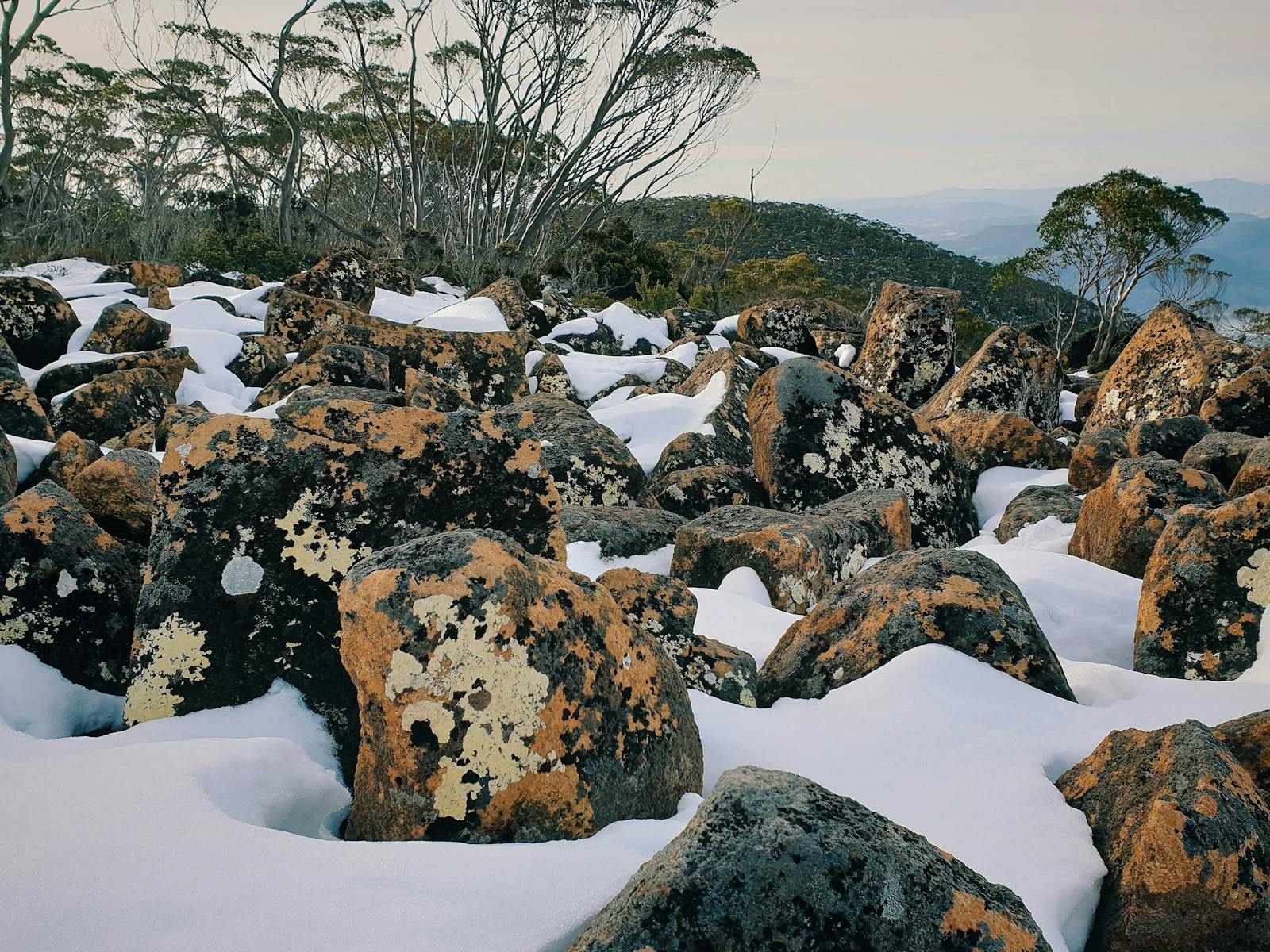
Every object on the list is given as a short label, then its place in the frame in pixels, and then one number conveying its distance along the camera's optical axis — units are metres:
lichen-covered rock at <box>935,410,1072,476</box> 9.09
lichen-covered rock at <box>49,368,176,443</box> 8.31
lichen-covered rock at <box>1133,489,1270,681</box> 3.97
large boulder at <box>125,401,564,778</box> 2.89
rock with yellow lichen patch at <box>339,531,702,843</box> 2.24
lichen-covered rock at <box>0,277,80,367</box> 9.65
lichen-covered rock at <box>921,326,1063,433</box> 10.78
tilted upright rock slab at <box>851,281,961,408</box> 12.03
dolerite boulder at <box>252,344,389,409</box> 8.48
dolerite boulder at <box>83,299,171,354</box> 10.02
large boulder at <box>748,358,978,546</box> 7.42
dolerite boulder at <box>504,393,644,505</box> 7.10
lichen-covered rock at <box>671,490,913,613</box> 5.17
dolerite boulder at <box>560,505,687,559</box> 5.75
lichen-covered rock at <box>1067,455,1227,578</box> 5.53
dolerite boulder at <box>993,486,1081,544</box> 7.26
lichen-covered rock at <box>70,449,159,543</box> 4.31
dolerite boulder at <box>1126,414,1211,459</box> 8.31
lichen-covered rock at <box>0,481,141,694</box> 3.17
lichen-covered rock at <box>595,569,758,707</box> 3.48
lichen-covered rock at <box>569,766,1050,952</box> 1.63
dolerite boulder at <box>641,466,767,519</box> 7.14
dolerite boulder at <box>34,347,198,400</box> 9.05
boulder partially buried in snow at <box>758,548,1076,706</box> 3.29
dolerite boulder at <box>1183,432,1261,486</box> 7.19
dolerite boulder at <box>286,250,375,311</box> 13.04
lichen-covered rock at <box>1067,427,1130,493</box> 7.95
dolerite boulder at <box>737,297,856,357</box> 14.20
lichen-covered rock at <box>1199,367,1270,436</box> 9.12
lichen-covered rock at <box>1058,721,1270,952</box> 2.08
